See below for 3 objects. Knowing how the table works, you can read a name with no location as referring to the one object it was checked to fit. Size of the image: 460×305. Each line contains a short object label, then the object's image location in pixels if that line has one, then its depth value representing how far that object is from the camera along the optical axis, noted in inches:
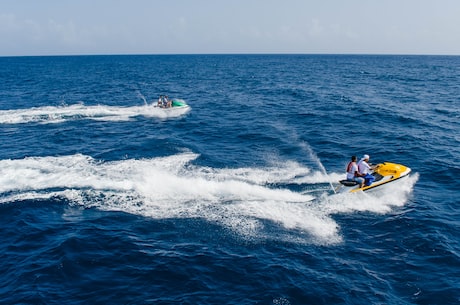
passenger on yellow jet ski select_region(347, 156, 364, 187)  892.6
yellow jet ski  894.4
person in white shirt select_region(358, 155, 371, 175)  900.2
